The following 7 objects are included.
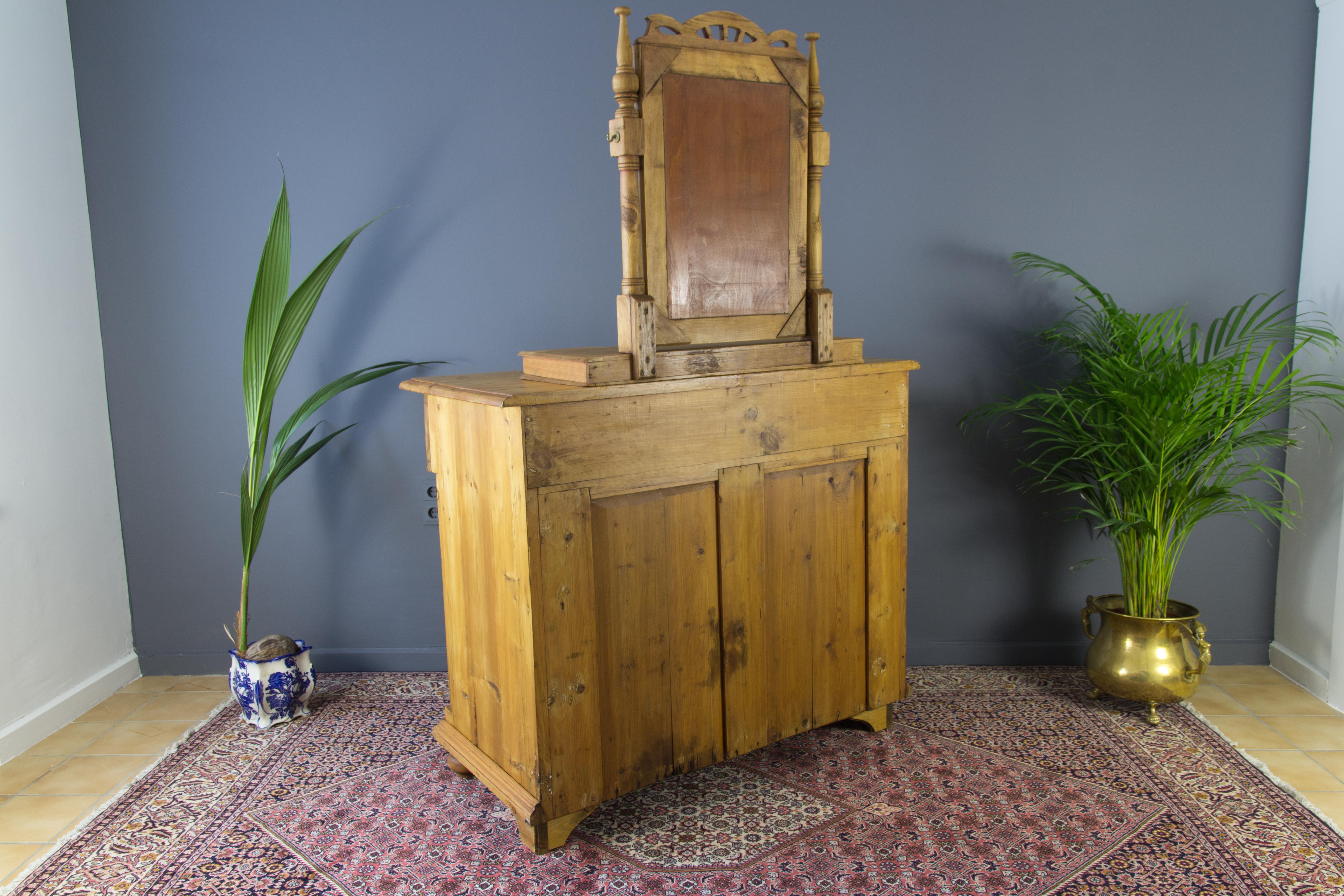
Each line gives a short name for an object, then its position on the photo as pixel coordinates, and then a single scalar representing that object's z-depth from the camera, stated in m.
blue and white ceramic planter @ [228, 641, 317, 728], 2.76
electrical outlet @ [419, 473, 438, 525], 3.10
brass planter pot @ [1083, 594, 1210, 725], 2.64
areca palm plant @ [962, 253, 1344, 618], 2.55
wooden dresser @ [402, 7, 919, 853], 2.02
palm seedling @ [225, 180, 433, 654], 2.71
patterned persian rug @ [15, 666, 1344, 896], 1.96
